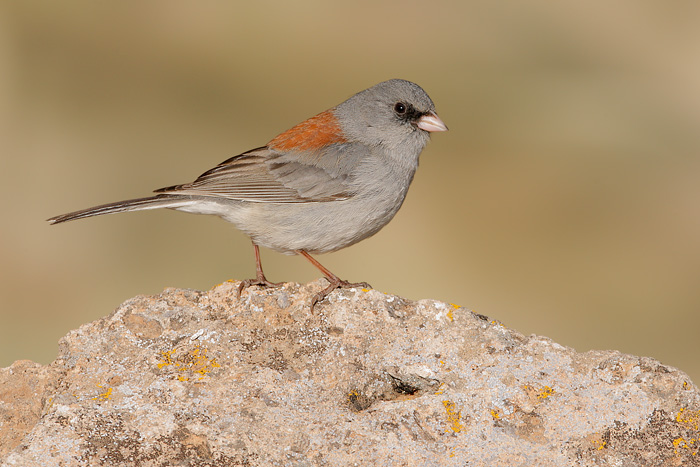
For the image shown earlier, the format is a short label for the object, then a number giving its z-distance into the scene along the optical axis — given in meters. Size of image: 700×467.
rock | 5.74
